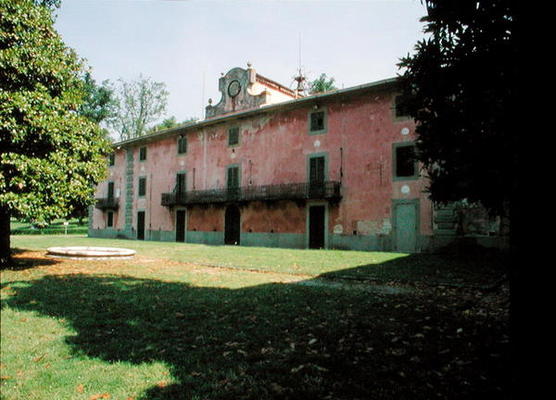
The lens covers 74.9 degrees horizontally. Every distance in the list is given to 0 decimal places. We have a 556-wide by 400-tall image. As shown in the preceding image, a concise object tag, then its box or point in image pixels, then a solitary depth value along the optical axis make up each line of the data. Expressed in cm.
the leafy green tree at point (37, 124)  777
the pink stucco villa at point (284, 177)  1678
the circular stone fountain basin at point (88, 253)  1112
